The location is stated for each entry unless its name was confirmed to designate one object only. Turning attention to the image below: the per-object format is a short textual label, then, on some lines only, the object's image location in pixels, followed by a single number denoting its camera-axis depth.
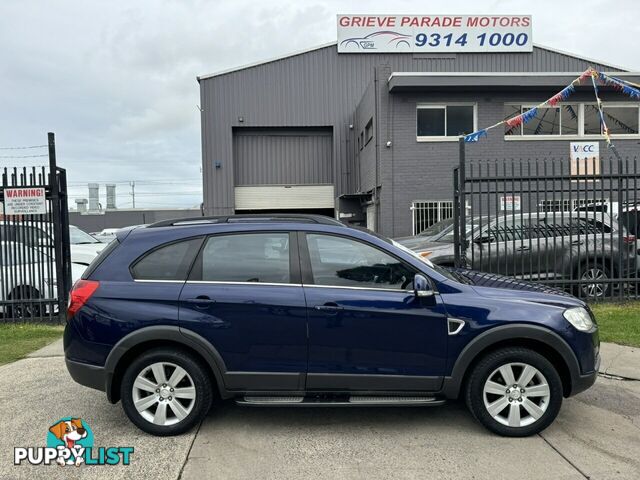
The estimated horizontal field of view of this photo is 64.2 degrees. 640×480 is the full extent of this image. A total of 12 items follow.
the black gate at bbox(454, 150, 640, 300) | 7.73
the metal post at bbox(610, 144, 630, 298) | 7.87
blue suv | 3.71
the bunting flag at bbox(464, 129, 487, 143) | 11.68
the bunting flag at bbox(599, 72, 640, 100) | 10.86
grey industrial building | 21.42
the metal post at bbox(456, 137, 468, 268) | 7.57
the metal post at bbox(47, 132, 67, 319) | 7.50
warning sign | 7.49
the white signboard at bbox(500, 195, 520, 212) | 7.77
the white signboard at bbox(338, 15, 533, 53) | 21.53
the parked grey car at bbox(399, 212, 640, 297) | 7.89
